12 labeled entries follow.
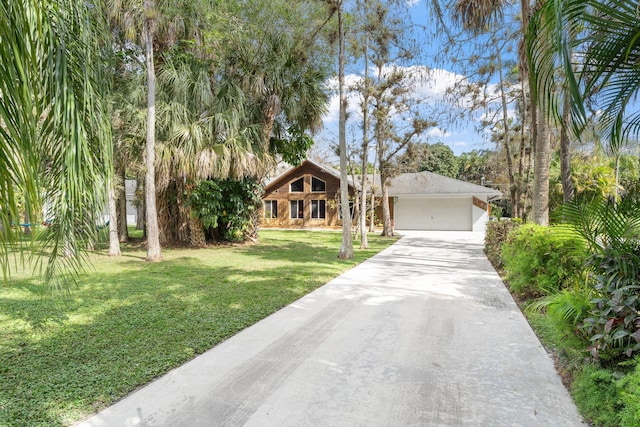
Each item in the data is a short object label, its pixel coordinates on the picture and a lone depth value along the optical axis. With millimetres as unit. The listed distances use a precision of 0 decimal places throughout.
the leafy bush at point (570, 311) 2686
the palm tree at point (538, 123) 6891
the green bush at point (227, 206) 13078
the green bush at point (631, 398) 1838
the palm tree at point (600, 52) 1851
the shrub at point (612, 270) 2250
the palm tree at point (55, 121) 1562
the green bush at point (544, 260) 4312
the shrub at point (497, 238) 9873
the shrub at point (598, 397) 2197
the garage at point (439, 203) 24078
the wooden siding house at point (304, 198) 25547
